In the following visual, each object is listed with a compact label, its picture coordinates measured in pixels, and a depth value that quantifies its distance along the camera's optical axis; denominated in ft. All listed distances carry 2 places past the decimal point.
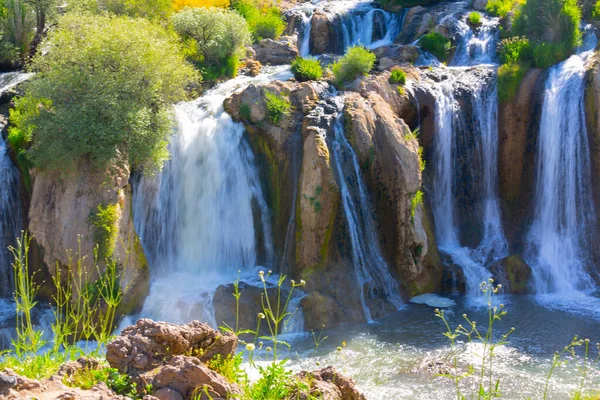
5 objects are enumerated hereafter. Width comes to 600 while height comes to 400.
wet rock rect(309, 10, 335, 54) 84.64
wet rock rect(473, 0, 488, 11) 81.09
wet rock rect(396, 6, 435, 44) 78.12
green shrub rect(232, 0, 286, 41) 81.15
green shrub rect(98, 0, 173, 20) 69.31
